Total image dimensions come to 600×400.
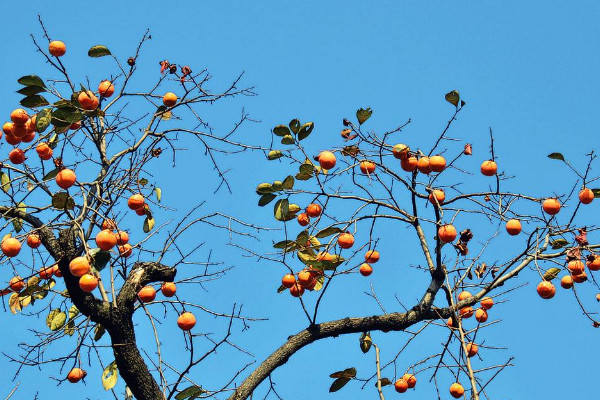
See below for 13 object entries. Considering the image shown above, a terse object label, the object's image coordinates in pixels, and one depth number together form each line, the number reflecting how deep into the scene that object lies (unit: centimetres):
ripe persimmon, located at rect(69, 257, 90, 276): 584
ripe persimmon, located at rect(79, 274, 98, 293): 586
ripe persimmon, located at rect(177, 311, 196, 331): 633
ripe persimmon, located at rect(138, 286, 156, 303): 623
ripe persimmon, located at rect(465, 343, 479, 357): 684
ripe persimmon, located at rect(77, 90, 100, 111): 677
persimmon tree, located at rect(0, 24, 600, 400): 602
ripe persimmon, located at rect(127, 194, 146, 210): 721
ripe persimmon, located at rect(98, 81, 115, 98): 749
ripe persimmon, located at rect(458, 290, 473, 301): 695
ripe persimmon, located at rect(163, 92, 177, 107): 800
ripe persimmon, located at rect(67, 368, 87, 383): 685
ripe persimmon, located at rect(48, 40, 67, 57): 757
